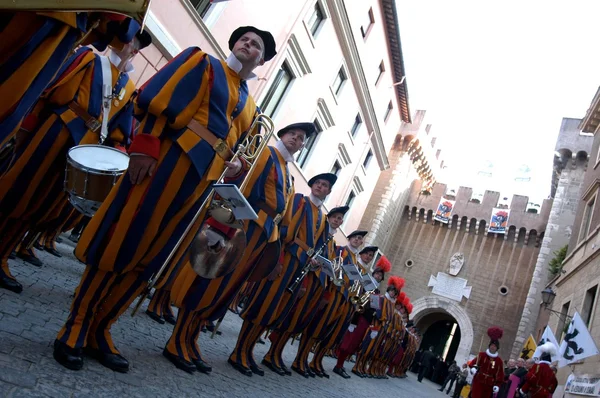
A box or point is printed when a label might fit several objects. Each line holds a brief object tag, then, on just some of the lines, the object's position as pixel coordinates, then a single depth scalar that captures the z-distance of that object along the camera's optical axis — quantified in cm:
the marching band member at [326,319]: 618
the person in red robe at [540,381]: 891
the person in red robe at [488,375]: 997
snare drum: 278
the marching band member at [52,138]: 333
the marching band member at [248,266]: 359
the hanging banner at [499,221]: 3108
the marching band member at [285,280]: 470
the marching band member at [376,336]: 941
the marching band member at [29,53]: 185
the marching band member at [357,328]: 820
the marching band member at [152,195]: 268
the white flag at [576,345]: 1045
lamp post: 1627
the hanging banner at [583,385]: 1030
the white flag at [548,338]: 1335
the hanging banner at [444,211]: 3275
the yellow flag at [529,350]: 1617
